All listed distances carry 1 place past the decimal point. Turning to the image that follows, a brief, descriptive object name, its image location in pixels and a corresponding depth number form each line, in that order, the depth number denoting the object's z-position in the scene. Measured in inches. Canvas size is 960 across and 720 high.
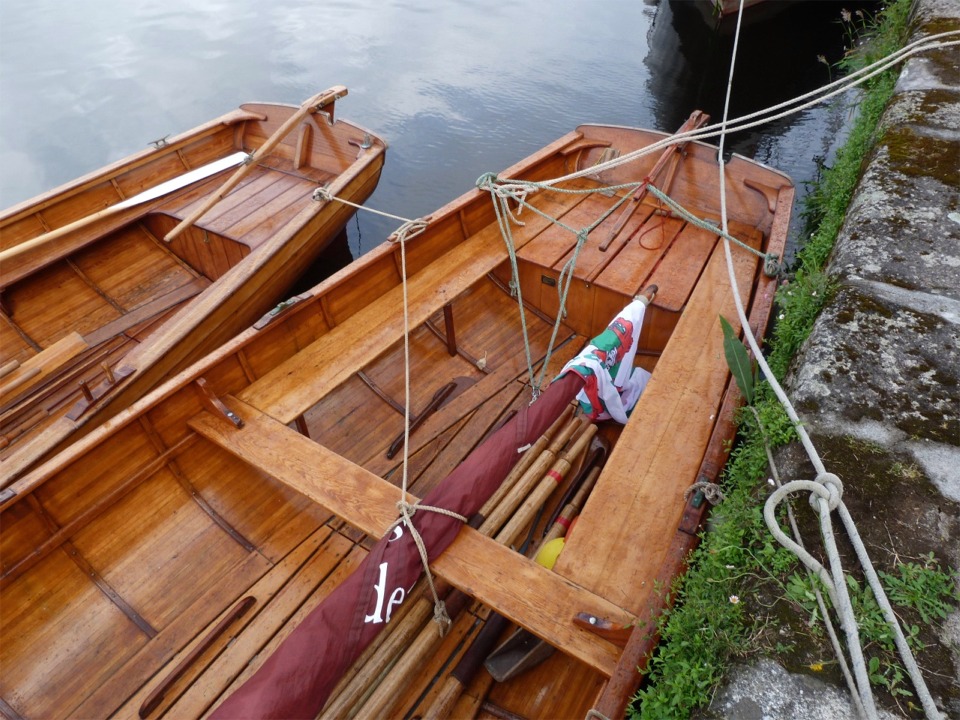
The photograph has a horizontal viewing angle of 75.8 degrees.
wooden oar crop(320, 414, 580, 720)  100.2
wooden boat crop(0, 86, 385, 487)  179.9
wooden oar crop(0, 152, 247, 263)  192.2
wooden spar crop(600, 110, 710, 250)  186.3
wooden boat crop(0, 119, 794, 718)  101.8
